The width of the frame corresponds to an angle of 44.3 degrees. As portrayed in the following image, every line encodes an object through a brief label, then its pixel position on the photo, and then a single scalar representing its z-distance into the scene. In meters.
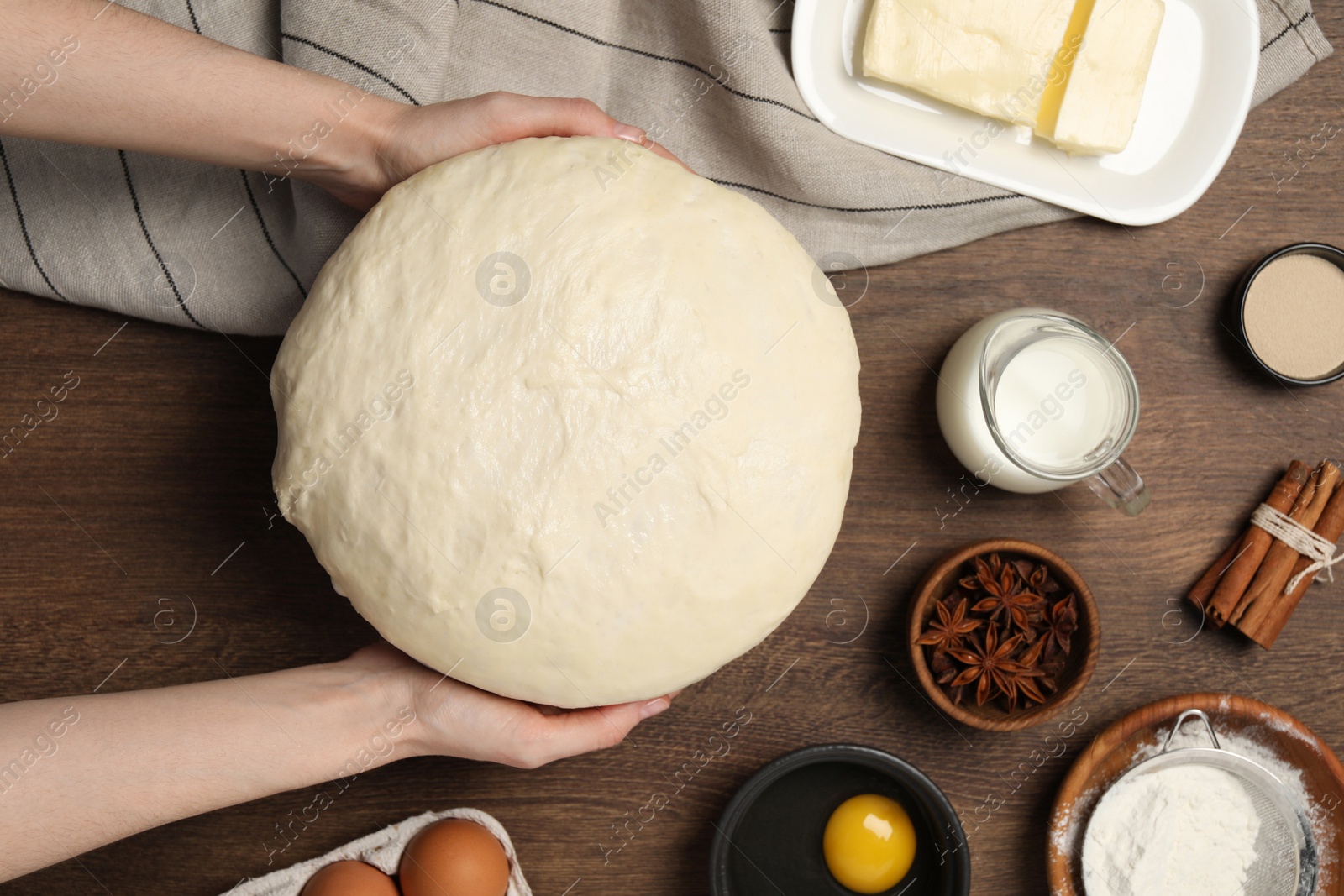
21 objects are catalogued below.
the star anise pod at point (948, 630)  0.73
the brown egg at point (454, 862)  0.72
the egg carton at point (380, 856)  0.74
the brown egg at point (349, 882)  0.72
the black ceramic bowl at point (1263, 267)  0.74
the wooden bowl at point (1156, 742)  0.73
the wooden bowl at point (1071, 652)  0.72
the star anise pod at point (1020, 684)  0.73
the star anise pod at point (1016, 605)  0.73
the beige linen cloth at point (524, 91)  0.74
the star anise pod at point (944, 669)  0.73
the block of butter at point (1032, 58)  0.73
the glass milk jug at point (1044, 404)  0.72
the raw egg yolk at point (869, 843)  0.73
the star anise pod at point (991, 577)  0.74
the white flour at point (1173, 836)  0.74
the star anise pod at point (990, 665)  0.73
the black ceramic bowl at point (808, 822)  0.72
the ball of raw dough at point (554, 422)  0.63
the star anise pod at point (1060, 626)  0.73
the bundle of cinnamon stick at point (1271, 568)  0.74
